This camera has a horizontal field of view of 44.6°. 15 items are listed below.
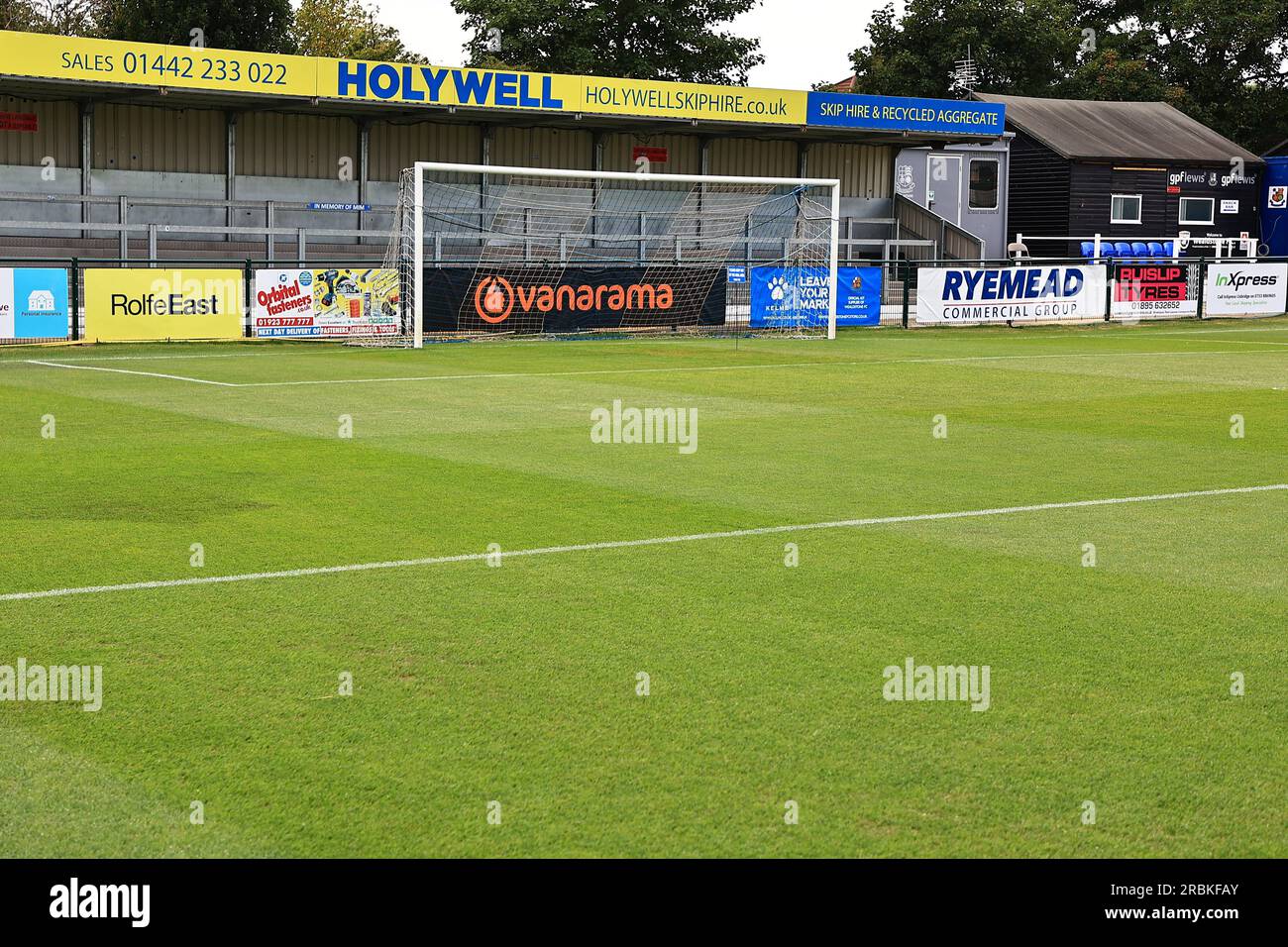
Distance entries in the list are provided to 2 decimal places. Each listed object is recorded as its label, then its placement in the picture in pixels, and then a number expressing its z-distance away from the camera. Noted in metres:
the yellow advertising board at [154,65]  32.47
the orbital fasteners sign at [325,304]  28.09
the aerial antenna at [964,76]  65.12
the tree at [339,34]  65.19
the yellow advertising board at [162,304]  26.52
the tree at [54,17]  65.75
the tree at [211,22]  56.91
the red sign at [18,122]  35.47
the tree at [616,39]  61.34
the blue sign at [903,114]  42.25
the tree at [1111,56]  67.50
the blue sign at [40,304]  25.75
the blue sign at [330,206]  36.62
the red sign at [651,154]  44.44
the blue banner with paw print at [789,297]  32.59
